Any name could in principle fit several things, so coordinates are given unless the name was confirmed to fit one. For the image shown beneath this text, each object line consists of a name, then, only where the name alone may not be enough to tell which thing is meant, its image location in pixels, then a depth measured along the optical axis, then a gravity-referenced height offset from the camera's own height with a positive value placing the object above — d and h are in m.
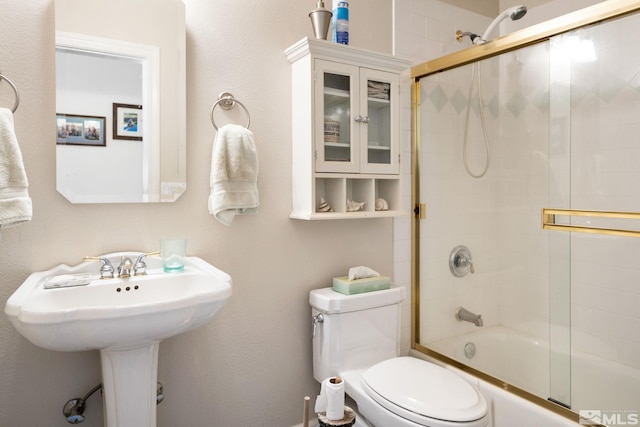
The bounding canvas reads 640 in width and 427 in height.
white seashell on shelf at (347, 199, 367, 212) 1.91 +0.02
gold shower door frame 1.53 +0.68
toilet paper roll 1.12 -0.50
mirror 1.46 +0.40
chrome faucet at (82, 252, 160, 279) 1.44 -0.19
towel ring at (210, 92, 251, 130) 1.71 +0.44
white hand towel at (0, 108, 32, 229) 1.20 +0.09
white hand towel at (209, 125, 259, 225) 1.58 +0.14
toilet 1.41 -0.63
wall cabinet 1.77 +0.36
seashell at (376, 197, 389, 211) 2.00 +0.03
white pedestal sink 1.08 -0.28
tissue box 1.85 -0.33
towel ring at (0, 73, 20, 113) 1.36 +0.39
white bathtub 1.65 -0.68
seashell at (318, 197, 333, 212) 1.85 +0.02
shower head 1.89 +0.88
